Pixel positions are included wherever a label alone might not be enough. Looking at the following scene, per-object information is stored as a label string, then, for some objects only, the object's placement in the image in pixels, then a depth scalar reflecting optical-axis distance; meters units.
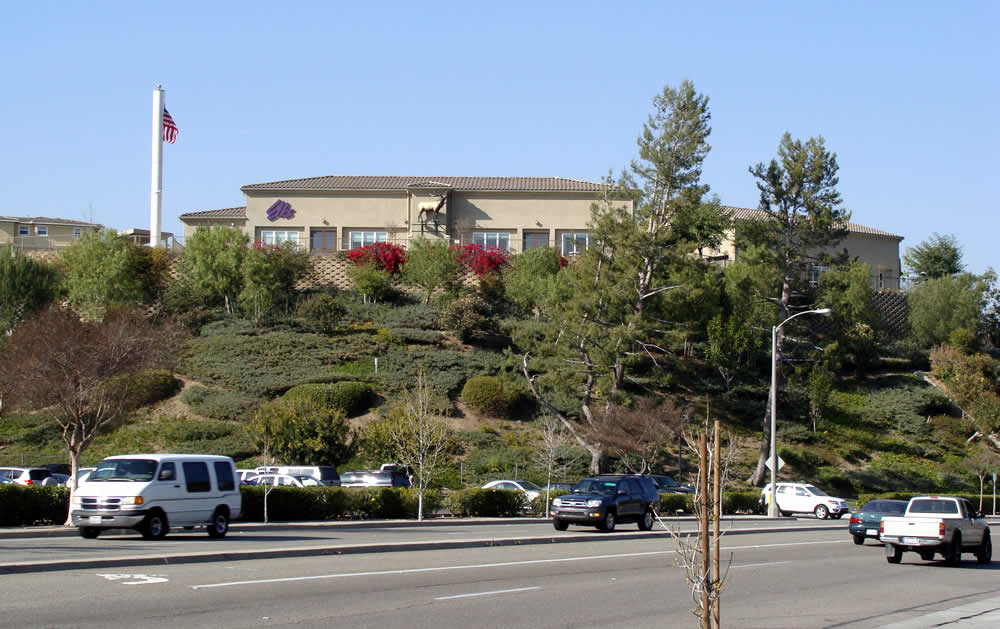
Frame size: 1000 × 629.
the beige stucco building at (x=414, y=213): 73.38
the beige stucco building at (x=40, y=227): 88.69
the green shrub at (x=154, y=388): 50.12
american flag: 67.81
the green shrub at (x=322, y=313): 60.59
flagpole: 66.75
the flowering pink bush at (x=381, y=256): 66.00
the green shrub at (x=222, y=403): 50.53
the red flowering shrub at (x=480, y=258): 66.25
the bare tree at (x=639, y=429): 44.00
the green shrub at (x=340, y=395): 49.94
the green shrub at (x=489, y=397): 53.03
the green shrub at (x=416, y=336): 59.66
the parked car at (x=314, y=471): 37.81
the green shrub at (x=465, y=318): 60.19
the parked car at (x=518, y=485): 39.50
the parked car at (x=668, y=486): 39.80
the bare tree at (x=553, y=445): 38.31
